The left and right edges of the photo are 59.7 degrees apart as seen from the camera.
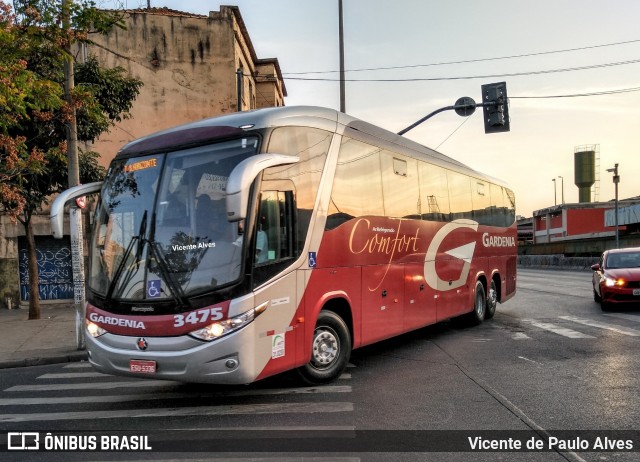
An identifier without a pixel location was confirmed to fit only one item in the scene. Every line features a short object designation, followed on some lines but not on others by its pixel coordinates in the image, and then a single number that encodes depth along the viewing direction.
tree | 9.95
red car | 13.80
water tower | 95.06
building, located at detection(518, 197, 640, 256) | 52.88
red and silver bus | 5.79
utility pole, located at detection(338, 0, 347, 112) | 17.92
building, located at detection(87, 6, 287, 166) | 22.58
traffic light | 17.62
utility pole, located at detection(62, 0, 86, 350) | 10.39
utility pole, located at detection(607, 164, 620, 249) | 43.06
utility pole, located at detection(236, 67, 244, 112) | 18.87
